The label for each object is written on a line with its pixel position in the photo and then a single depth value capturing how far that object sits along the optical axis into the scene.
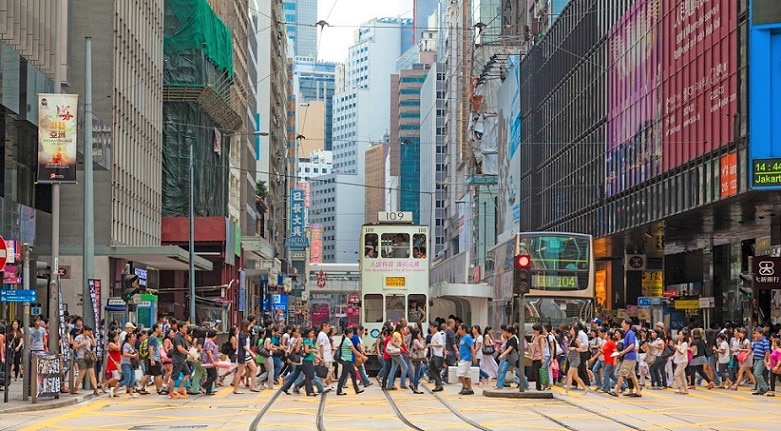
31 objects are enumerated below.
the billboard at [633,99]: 51.78
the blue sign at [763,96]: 39.00
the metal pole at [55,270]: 25.28
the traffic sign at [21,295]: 23.47
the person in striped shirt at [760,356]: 30.77
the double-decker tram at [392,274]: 41.81
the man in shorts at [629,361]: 28.09
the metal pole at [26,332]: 24.02
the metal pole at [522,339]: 26.14
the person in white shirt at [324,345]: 28.73
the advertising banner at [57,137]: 26.19
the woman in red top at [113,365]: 27.69
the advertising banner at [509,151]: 88.56
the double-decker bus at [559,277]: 38.47
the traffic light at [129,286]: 30.48
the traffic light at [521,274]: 26.41
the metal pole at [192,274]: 49.03
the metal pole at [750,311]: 34.13
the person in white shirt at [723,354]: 34.12
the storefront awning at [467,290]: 50.25
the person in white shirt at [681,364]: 30.91
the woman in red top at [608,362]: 29.12
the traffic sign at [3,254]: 20.73
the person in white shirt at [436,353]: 29.86
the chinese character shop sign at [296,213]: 149.75
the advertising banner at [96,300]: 29.69
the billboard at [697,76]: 41.84
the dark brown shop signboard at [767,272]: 37.78
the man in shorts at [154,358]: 27.91
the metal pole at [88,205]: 30.70
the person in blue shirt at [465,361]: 28.48
